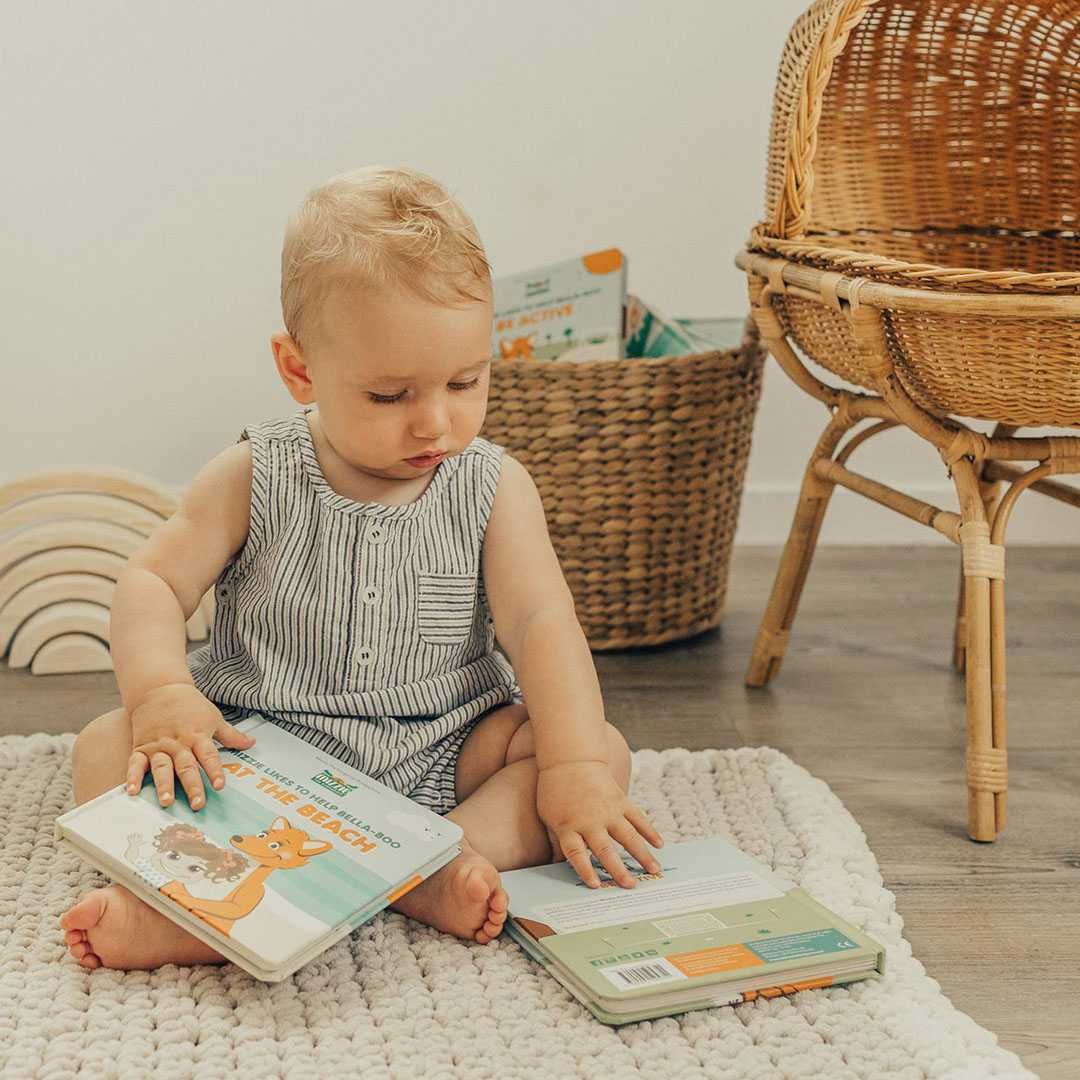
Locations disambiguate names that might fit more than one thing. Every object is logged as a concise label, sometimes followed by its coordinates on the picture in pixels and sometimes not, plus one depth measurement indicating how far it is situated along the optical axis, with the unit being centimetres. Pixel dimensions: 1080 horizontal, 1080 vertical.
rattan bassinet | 109
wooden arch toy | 148
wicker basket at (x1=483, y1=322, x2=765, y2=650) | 149
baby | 93
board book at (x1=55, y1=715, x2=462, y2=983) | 84
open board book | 85
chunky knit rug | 79
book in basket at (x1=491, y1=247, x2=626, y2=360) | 153
